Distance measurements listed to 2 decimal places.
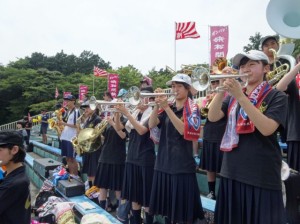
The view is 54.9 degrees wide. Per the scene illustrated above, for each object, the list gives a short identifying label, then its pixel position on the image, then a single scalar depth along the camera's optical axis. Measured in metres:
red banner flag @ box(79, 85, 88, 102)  23.37
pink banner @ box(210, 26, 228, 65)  12.76
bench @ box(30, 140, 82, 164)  10.10
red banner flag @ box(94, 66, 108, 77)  21.57
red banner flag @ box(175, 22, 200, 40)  13.46
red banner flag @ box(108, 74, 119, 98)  20.42
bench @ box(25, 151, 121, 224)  4.44
